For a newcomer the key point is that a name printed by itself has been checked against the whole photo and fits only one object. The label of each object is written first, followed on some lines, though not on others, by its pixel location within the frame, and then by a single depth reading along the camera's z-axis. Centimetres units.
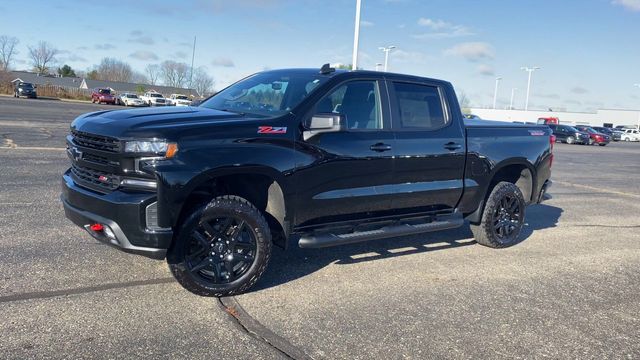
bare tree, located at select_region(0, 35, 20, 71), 9161
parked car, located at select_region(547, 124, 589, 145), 4269
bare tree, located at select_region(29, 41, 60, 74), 10734
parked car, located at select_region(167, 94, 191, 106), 5695
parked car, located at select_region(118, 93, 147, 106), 5552
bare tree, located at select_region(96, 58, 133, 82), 11088
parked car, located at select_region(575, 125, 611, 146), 4356
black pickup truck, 397
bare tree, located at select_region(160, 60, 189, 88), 10525
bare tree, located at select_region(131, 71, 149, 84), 11150
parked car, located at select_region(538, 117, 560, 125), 5129
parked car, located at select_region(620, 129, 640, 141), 6250
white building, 10644
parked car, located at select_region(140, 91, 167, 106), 5621
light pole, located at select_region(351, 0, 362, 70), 2309
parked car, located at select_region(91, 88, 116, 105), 5578
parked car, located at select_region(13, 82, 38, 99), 4822
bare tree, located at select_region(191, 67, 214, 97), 9076
